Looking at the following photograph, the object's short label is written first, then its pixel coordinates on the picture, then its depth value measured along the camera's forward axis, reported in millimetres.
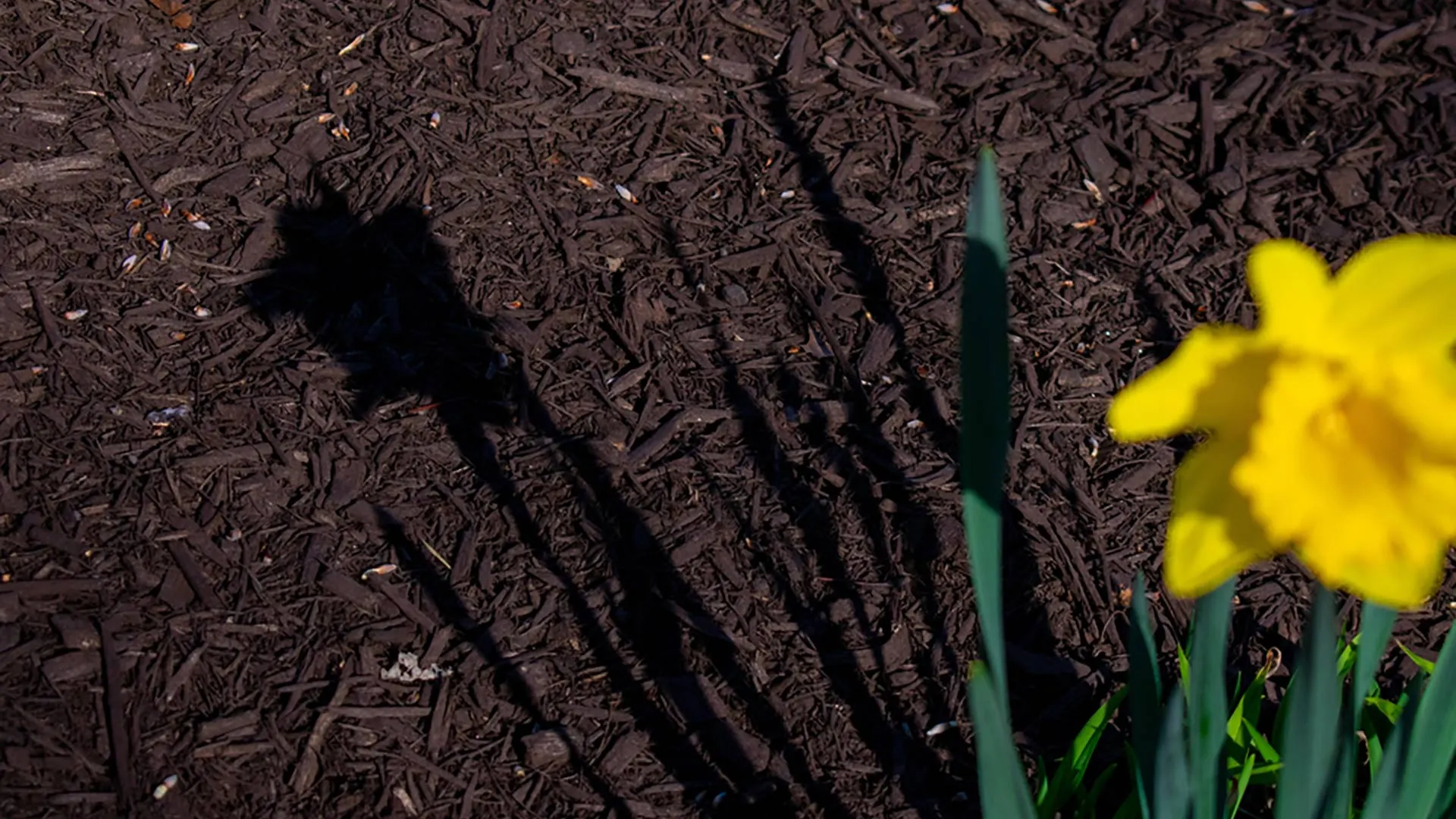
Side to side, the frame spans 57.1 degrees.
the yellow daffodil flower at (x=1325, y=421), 851
